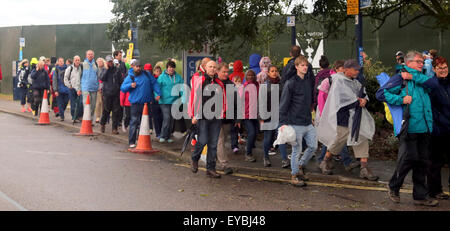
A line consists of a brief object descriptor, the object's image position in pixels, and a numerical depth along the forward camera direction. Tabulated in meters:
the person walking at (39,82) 18.84
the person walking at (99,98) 16.32
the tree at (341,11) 12.70
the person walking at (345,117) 9.16
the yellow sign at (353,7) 11.07
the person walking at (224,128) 9.90
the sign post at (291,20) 16.11
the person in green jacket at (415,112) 7.45
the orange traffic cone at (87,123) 14.75
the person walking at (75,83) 16.84
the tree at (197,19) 12.45
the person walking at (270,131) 10.07
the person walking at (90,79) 16.42
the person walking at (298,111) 8.81
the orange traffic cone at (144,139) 12.19
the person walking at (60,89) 17.89
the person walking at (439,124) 7.72
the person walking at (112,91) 14.83
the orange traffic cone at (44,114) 17.41
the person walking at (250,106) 11.04
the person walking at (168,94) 13.39
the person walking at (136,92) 12.70
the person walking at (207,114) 9.44
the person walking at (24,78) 20.58
